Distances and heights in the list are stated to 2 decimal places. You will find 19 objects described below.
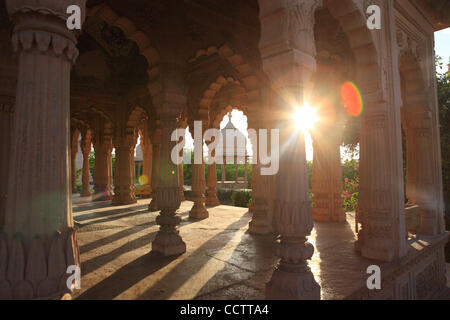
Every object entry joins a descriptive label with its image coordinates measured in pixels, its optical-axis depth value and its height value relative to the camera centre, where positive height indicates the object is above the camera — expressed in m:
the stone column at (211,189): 11.10 -0.75
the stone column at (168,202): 4.61 -0.51
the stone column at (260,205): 6.20 -0.82
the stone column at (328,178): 7.98 -0.32
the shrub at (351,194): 11.08 -1.09
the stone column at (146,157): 14.98 +0.76
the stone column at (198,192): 8.41 -0.68
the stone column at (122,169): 10.92 +0.12
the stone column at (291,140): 2.66 +0.28
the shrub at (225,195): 19.04 -1.74
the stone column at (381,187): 4.14 -0.32
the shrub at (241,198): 15.27 -1.57
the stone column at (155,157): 10.30 +0.52
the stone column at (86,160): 15.09 +0.71
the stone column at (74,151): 15.37 +1.23
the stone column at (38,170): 1.88 +0.03
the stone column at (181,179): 12.27 -0.38
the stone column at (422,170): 5.60 -0.11
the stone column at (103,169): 12.66 +0.16
